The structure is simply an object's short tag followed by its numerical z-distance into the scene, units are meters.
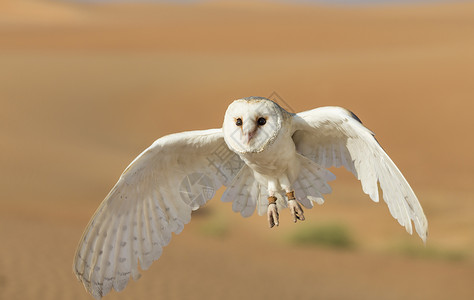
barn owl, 8.21
